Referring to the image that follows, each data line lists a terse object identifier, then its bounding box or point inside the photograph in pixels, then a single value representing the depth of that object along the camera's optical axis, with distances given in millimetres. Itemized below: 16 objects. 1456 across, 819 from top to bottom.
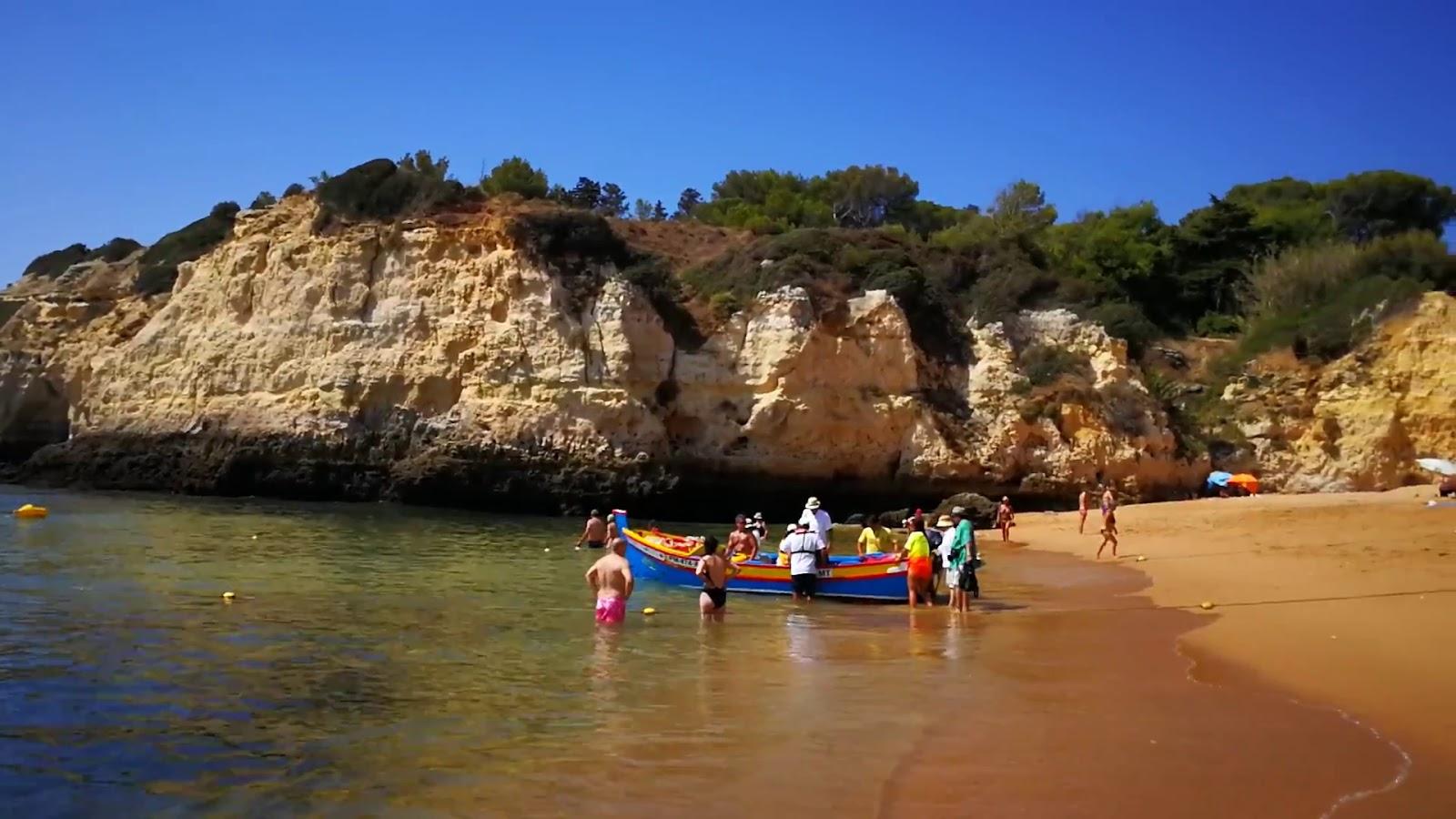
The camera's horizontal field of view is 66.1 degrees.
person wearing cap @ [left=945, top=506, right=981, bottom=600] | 14984
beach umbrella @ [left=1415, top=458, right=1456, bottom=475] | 27375
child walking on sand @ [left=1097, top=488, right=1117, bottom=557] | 21844
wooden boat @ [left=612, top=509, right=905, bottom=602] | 16359
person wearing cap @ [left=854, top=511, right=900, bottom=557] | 18641
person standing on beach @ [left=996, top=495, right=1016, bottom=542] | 27141
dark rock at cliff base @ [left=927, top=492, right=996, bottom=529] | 31594
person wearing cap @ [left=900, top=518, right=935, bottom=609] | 15836
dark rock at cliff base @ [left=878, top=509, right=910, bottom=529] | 32219
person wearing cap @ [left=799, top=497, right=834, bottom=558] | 16828
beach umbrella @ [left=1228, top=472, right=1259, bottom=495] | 33531
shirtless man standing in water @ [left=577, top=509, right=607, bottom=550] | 23391
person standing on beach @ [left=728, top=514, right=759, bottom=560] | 18062
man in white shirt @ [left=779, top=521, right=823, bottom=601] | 16562
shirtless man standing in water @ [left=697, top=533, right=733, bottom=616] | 14156
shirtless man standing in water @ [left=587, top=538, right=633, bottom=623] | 12859
